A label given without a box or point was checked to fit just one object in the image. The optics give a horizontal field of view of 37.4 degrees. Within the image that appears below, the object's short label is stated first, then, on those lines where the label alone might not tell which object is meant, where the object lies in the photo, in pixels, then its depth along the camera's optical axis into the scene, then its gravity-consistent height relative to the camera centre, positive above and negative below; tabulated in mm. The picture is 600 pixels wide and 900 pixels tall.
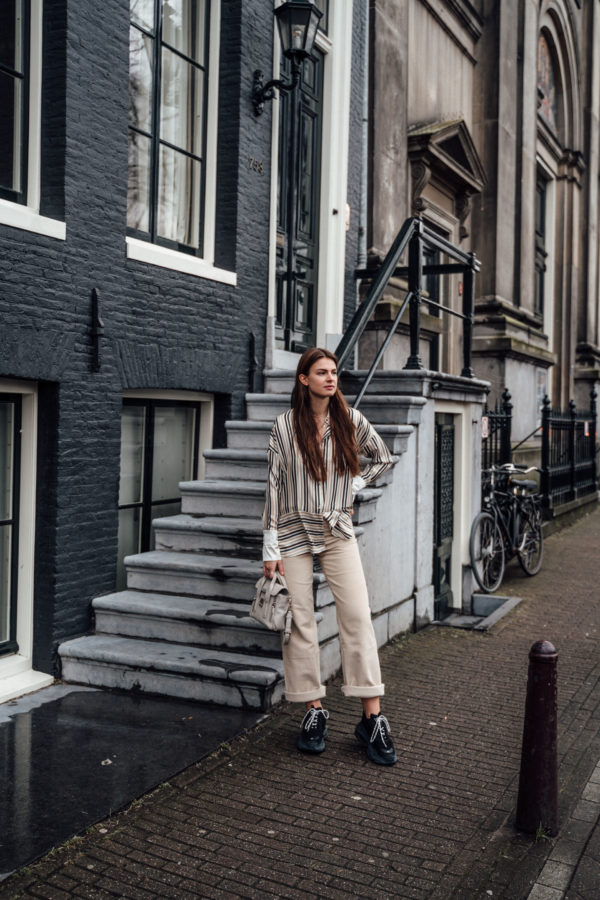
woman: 4539 -381
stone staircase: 5199 -990
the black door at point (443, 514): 7941 -500
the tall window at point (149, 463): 6742 -66
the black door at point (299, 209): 8633 +2503
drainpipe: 9836 +2981
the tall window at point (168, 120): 6773 +2699
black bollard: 3676 -1217
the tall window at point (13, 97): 5609 +2275
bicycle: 8688 -712
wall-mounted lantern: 7324 +3584
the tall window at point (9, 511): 5652 -379
